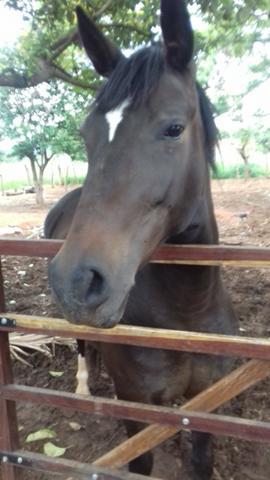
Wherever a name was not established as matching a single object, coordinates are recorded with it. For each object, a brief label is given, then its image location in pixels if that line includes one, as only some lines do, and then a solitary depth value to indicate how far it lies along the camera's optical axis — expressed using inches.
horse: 52.9
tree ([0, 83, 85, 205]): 685.3
